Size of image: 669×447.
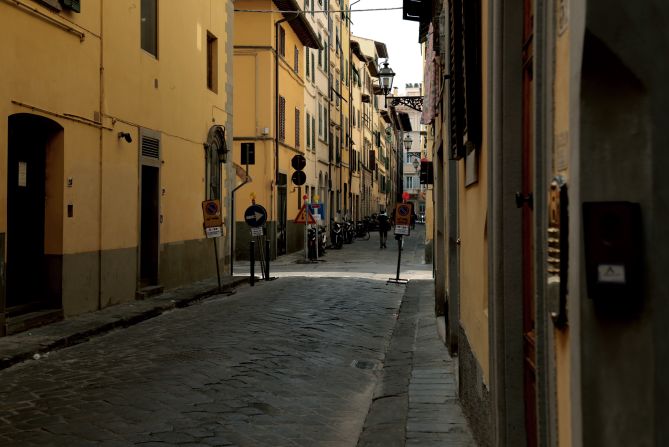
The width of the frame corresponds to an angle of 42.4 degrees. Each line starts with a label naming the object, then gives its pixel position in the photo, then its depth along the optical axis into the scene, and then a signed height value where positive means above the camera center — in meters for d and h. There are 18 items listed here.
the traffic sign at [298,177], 26.42 +1.74
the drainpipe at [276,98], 29.16 +4.59
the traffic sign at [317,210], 26.64 +0.74
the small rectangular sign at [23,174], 11.38 +0.80
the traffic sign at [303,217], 25.22 +0.49
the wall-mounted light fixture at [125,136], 13.76 +1.57
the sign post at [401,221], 18.38 +0.27
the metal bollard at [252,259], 18.17 -0.55
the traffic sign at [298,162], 26.05 +2.17
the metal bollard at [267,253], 19.20 -0.43
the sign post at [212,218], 16.84 +0.31
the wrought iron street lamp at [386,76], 24.78 +4.55
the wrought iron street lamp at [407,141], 41.86 +4.53
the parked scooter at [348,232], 41.53 +0.07
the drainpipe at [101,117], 13.01 +1.77
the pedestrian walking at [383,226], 34.67 +0.30
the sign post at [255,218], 18.84 +0.34
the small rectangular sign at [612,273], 1.90 -0.09
